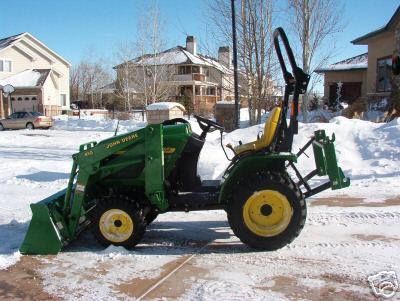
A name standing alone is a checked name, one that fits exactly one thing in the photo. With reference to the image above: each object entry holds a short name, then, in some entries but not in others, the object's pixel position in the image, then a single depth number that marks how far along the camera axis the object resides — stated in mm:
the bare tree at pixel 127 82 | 37319
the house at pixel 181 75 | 20672
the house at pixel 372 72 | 20828
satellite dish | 34512
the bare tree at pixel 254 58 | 18531
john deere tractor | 4980
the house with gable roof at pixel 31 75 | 42144
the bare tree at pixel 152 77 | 34188
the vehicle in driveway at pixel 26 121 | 30266
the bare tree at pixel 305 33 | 18328
